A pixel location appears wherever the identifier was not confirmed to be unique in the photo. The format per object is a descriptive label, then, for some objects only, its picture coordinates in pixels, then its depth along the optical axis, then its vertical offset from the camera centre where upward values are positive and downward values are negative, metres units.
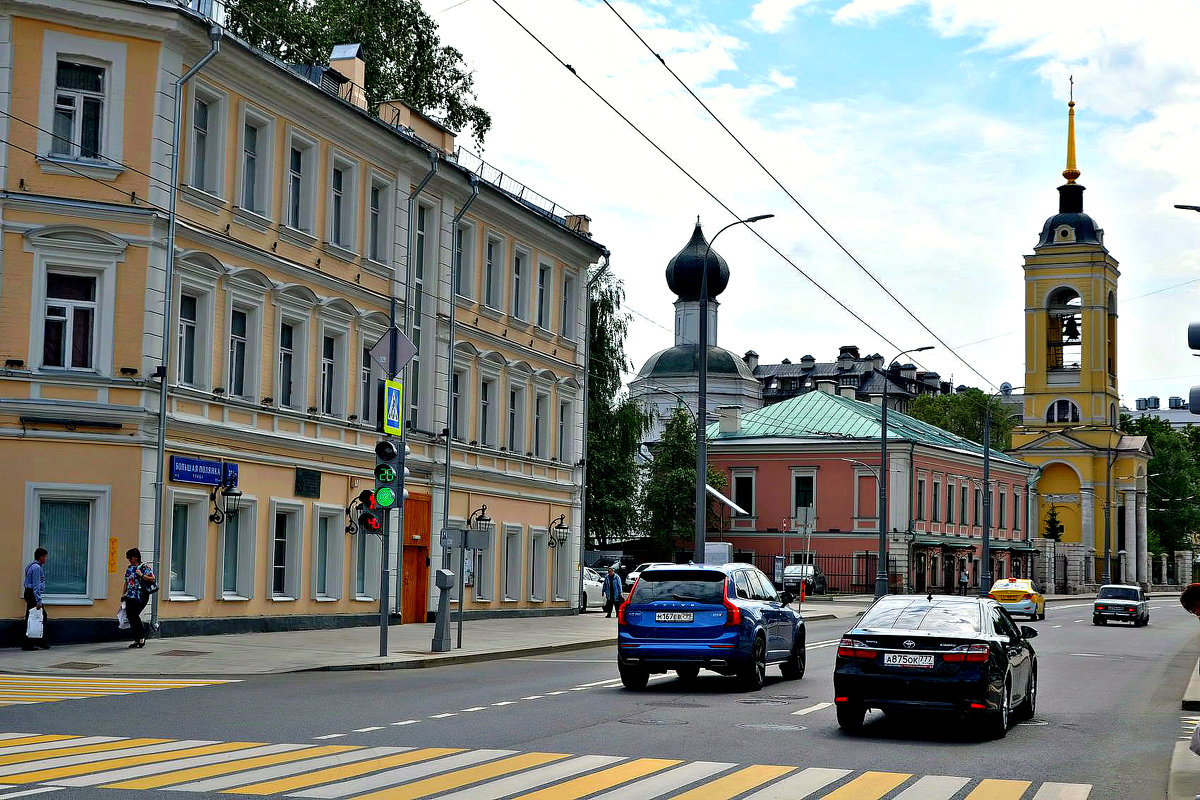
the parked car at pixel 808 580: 68.06 -2.05
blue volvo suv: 20.31 -1.27
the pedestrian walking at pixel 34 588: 24.39 -1.08
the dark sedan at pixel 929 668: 15.00 -1.31
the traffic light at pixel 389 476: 24.72 +0.82
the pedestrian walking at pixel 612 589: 45.44 -1.73
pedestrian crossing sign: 27.17 +2.12
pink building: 75.06 +2.28
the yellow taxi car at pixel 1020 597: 53.06 -2.07
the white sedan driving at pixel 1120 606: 51.47 -2.23
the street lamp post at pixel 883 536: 49.69 -0.03
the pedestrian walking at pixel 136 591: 24.75 -1.11
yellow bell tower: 106.25 +10.16
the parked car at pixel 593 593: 50.94 -2.10
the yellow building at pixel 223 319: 26.11 +4.07
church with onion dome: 102.81 +10.98
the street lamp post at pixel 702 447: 34.56 +1.97
